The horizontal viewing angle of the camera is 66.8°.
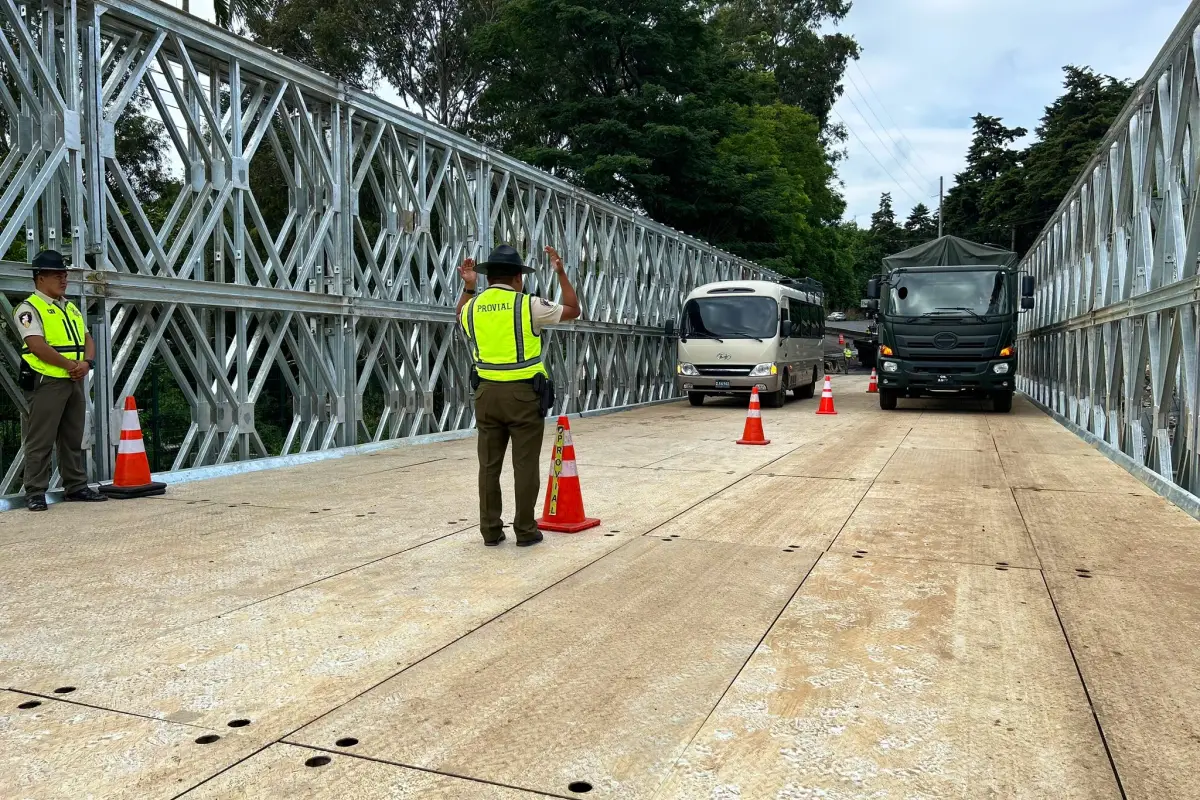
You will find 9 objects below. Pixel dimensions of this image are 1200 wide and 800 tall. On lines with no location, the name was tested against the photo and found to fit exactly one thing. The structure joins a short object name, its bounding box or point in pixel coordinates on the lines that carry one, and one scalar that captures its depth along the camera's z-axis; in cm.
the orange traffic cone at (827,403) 1867
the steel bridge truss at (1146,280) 762
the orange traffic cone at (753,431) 1279
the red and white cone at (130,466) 799
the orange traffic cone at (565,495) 683
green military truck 1769
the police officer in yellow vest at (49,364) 716
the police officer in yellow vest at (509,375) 607
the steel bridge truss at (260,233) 823
